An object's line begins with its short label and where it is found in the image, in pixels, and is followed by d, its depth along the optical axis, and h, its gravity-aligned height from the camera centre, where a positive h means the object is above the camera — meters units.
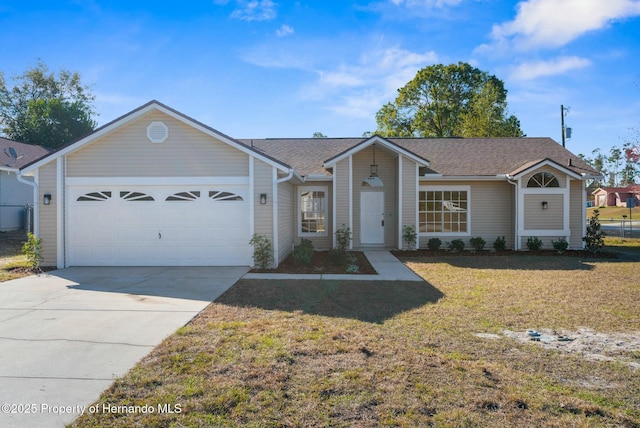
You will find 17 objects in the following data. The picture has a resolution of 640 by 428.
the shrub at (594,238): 12.91 -0.79
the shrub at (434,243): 13.69 -0.99
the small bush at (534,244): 13.47 -1.01
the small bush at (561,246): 13.19 -1.06
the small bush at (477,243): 13.73 -0.99
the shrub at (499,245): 13.88 -1.08
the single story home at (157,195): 10.09 +0.54
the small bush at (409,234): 13.32 -0.65
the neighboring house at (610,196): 55.72 +2.72
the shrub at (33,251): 9.83 -0.88
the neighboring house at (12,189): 19.34 +1.41
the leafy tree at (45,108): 30.66 +9.03
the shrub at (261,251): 9.91 -0.91
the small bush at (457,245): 13.73 -1.06
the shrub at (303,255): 10.56 -1.08
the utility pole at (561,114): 29.09 +7.51
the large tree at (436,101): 33.91 +10.29
